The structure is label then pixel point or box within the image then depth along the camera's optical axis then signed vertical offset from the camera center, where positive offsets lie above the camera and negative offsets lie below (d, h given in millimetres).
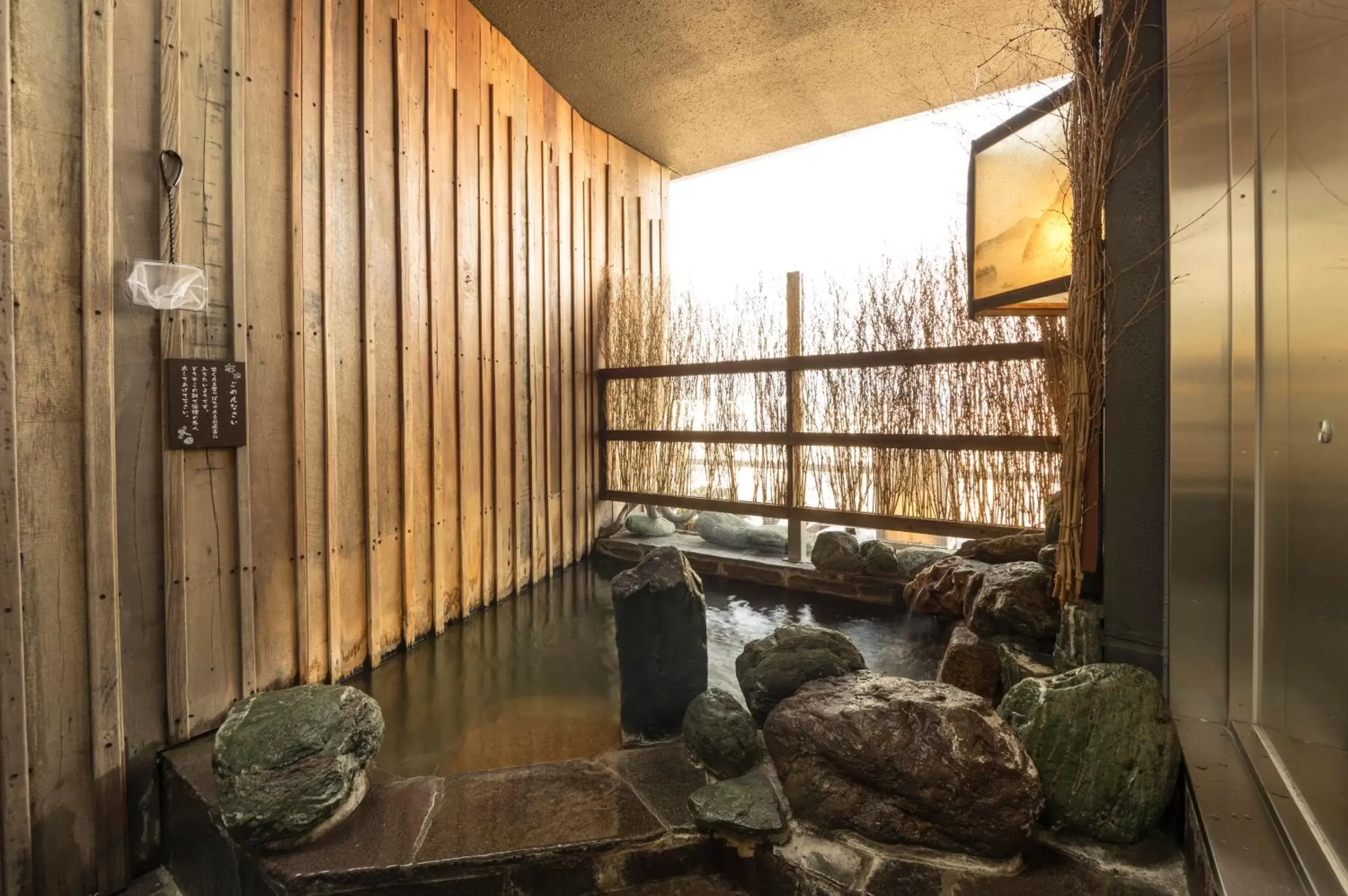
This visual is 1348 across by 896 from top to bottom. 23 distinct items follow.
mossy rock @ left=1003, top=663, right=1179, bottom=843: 1453 -836
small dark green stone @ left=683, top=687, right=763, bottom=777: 1839 -987
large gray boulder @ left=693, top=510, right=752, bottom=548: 4770 -771
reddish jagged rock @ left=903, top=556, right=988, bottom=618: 2768 -764
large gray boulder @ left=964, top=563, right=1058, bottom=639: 2111 -643
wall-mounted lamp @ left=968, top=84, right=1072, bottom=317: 2088 +868
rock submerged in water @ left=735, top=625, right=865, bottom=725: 1987 -803
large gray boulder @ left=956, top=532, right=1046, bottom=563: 2854 -580
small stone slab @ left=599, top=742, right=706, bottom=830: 1678 -1098
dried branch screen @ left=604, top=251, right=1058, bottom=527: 3516 +266
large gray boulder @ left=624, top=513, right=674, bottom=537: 5172 -789
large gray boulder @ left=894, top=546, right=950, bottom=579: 3756 -819
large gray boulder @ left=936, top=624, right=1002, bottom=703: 2170 -891
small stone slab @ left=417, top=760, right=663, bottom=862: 1570 -1110
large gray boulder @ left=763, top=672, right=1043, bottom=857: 1429 -883
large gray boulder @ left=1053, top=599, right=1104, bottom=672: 1864 -663
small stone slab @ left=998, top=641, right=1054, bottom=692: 1974 -809
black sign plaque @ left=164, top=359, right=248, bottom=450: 2088 +152
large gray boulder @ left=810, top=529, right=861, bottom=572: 3918 -802
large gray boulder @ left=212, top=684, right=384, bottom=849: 1566 -947
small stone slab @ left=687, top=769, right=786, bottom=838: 1557 -1050
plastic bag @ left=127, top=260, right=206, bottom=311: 1976 +566
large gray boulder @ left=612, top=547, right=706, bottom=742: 2127 -798
